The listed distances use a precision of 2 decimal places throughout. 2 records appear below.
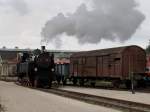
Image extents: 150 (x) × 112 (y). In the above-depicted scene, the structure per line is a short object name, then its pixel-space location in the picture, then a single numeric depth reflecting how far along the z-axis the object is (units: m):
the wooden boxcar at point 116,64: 23.24
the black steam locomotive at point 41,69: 25.36
